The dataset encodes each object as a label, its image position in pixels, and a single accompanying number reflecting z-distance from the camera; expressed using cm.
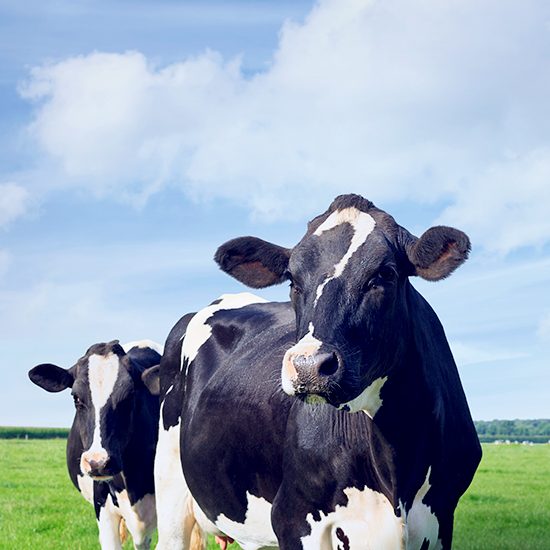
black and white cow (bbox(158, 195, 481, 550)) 516
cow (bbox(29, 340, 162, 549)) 1027
